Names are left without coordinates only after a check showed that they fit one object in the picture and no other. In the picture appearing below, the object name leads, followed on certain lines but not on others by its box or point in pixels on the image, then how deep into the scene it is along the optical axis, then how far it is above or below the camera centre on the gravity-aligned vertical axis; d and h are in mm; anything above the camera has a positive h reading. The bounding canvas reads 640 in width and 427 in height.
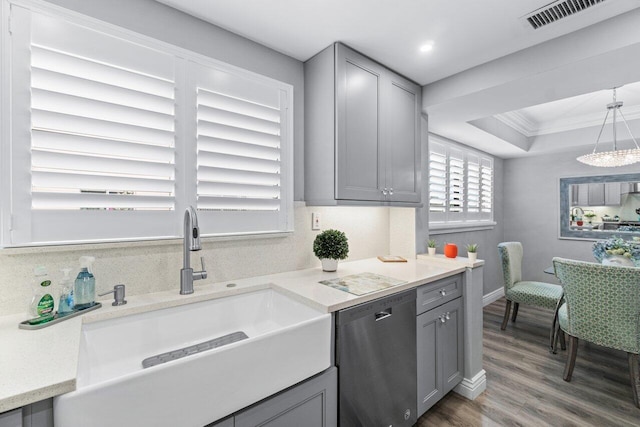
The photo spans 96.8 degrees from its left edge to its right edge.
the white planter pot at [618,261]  2609 -473
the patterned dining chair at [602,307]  2018 -728
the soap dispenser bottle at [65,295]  1133 -330
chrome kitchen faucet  1366 -169
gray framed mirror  3707 +50
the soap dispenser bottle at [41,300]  1093 -334
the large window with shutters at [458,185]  3244 +340
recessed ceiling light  1832 +1079
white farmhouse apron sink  794 -552
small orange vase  2330 -326
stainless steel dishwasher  1366 -796
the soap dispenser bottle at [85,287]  1190 -308
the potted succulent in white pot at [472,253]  2244 -334
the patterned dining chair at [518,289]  2998 -877
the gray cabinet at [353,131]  1828 +566
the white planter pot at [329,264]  1973 -362
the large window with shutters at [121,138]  1139 +367
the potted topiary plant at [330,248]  1950 -247
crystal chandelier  2871 +560
